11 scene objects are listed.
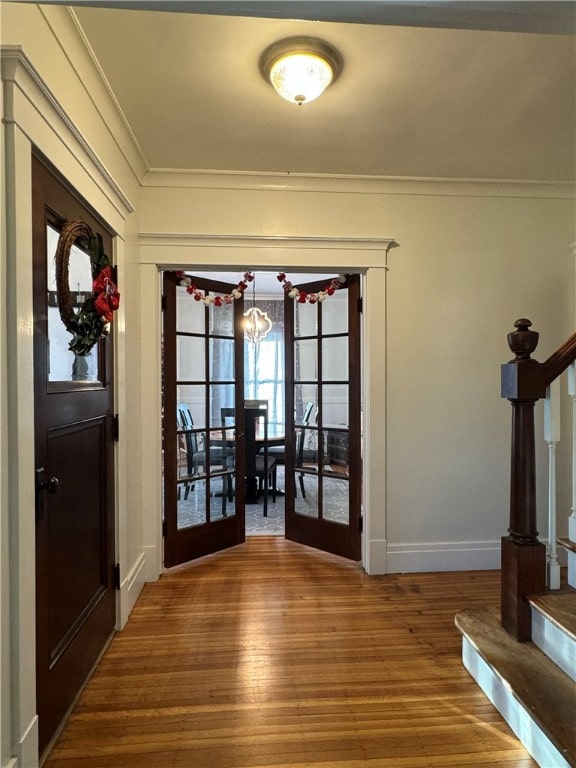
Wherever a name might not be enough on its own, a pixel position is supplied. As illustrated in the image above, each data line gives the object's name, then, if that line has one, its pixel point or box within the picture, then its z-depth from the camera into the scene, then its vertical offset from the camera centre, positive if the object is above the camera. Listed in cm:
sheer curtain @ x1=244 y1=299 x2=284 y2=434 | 722 +23
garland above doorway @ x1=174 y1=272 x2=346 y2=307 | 313 +69
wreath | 166 +37
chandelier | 533 +70
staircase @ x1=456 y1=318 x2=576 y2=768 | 161 -91
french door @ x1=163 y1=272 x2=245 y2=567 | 302 -30
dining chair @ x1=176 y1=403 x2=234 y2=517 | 314 -59
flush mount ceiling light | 176 +135
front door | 147 -41
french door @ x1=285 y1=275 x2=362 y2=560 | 313 -32
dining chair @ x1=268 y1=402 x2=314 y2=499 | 342 -50
